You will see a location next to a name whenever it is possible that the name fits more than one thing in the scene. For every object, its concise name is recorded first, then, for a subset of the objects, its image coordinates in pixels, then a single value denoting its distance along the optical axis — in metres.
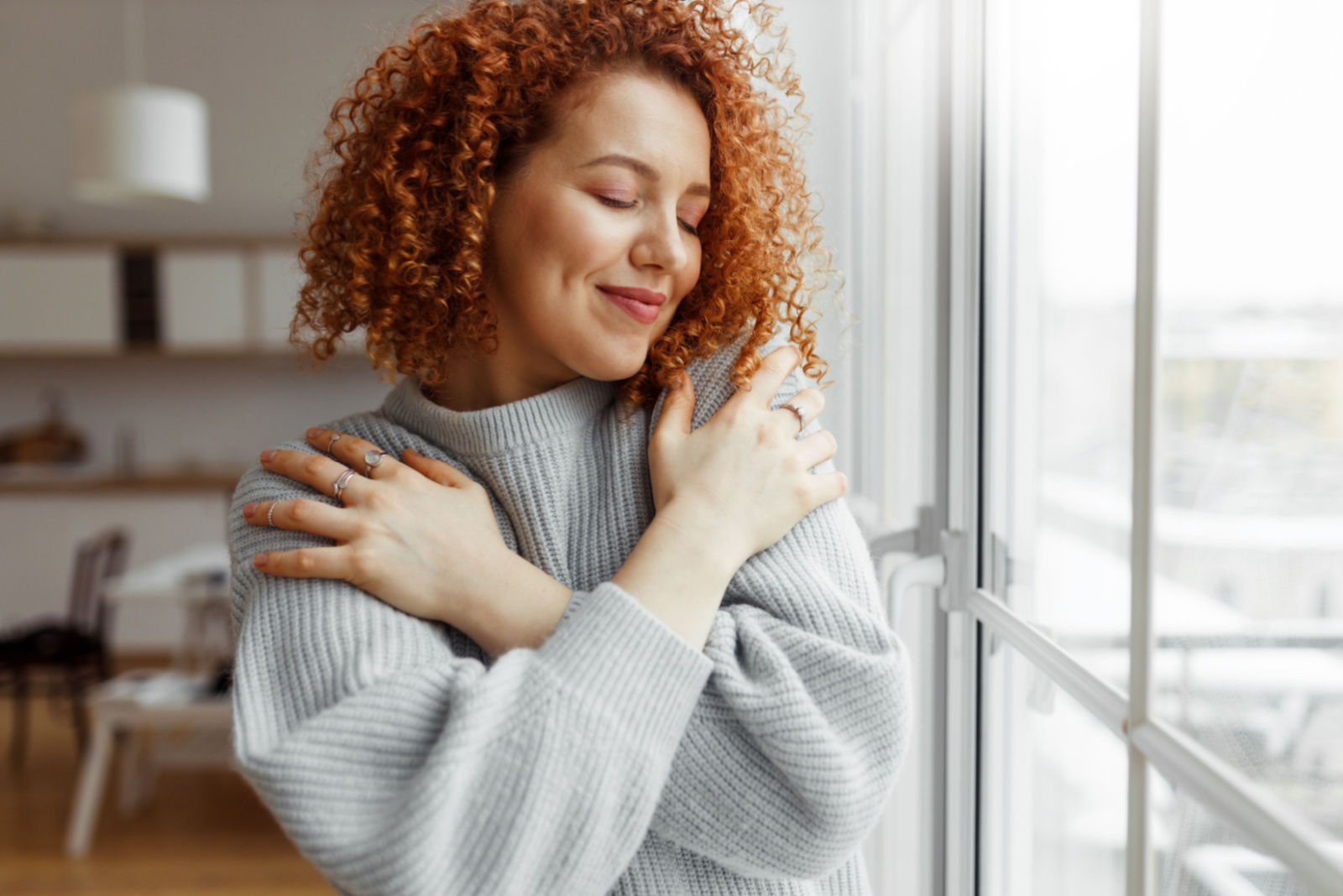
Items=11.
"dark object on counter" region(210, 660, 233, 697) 3.52
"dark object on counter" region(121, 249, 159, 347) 5.98
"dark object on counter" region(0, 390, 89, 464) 6.07
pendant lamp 4.03
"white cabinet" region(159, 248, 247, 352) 5.91
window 0.58
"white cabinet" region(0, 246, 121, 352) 5.88
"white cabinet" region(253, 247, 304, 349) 5.88
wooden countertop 5.77
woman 0.79
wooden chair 4.24
